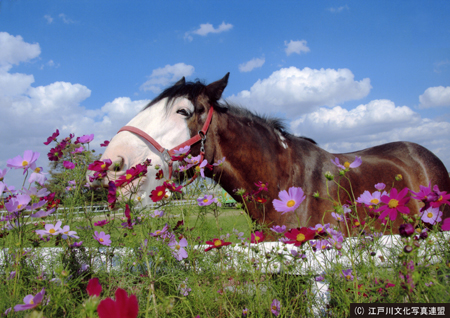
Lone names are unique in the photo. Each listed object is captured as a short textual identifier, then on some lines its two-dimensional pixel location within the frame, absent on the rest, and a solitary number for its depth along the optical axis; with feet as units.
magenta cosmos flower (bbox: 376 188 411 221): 3.27
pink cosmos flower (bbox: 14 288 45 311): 2.31
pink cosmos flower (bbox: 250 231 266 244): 4.60
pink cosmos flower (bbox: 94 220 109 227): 5.24
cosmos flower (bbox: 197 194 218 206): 5.11
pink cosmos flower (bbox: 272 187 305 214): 3.56
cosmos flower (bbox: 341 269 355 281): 3.62
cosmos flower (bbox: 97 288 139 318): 1.65
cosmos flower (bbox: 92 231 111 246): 4.72
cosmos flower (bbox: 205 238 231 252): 4.07
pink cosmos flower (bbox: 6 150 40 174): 4.61
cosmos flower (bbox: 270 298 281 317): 3.74
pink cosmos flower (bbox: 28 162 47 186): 4.55
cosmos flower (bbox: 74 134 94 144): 7.28
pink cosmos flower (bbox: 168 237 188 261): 4.56
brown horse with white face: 8.55
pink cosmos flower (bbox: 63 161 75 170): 6.96
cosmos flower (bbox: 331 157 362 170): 4.73
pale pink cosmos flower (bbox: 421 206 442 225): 3.90
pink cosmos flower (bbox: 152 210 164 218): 5.41
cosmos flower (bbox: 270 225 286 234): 4.77
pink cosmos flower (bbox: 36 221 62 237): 4.25
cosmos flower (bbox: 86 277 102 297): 2.15
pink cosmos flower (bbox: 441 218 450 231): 3.32
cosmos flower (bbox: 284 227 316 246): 3.31
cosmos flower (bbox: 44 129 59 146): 8.05
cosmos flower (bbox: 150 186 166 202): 4.75
